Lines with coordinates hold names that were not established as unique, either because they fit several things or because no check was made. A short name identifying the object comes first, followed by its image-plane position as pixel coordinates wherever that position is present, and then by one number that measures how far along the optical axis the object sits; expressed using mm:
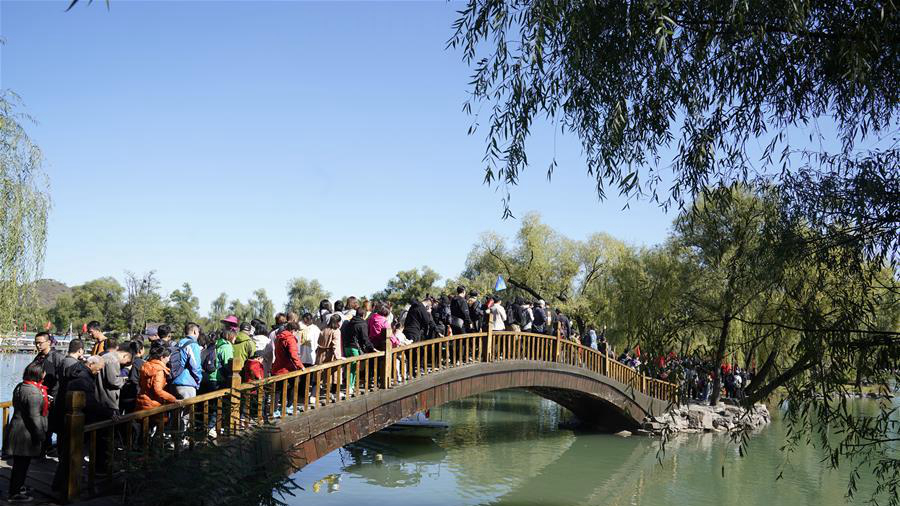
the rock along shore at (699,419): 22875
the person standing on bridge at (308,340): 11180
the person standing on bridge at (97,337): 8953
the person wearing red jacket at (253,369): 9016
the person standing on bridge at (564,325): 18853
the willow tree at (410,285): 59031
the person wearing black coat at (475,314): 14984
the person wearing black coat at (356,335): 11102
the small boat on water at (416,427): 20219
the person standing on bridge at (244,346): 9164
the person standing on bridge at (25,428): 6781
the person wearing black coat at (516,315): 17281
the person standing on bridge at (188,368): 8711
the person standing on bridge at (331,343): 10688
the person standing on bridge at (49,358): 8578
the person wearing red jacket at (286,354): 9609
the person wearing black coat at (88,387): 7141
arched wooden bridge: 7148
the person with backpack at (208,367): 9266
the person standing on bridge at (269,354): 11383
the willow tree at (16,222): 9078
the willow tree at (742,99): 5508
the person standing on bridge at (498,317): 15852
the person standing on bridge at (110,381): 7715
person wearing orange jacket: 7953
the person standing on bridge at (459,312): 14242
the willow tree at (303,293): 78500
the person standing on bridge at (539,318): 17777
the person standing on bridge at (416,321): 12742
